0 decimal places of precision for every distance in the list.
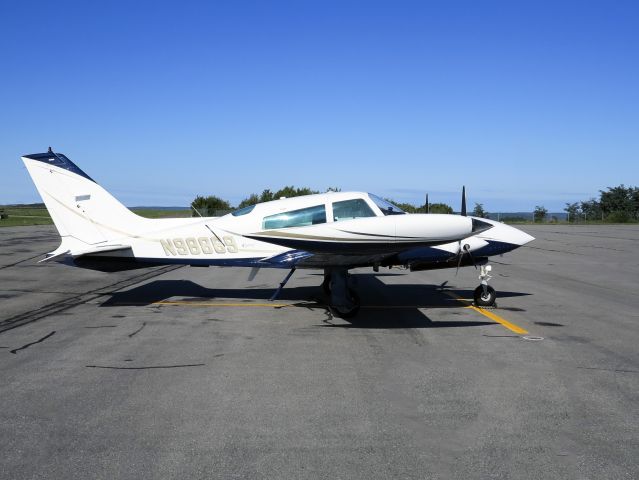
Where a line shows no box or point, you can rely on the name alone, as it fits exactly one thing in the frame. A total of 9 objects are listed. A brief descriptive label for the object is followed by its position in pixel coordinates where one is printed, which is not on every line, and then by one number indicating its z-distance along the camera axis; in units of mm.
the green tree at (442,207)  32666
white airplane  10000
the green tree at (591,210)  78438
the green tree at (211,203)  63344
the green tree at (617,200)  77062
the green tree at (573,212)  75750
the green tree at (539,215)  74562
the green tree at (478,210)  52669
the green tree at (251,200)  51981
